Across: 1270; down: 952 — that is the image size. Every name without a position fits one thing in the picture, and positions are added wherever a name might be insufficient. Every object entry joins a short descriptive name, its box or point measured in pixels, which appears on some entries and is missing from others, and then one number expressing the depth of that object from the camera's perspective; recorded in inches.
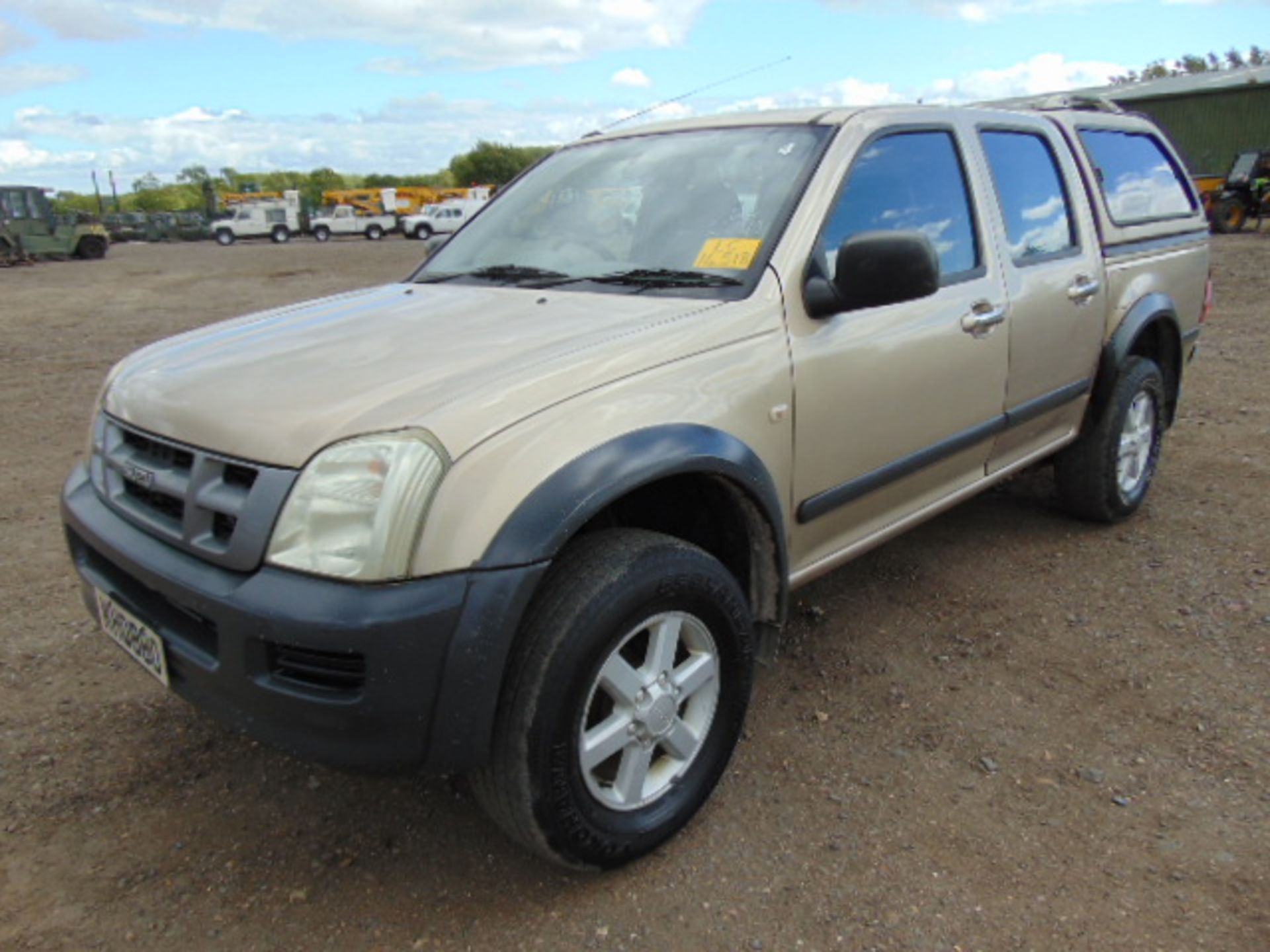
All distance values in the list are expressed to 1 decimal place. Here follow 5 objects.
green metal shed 1061.1
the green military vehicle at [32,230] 1057.5
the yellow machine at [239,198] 2210.3
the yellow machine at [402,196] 2047.2
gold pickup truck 69.5
